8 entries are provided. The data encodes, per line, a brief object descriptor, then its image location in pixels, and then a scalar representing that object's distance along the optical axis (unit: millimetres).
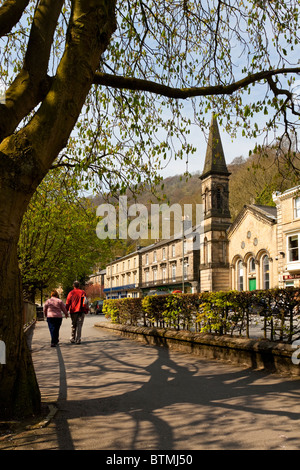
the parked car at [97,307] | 49750
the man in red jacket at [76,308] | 12098
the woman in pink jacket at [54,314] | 11656
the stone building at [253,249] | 36588
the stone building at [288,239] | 32438
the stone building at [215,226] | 45938
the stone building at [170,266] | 52781
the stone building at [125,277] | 69938
